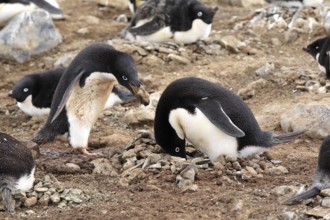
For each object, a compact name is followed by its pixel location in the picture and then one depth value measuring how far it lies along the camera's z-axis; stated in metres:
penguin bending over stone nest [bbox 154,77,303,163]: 11.11
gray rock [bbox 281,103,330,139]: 12.78
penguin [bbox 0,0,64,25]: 19.43
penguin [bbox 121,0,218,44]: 18.30
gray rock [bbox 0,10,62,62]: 19.02
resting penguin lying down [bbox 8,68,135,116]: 15.33
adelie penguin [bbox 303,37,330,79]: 15.83
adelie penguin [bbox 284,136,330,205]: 9.40
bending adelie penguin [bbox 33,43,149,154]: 12.28
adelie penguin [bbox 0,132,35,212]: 9.83
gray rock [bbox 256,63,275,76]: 16.52
